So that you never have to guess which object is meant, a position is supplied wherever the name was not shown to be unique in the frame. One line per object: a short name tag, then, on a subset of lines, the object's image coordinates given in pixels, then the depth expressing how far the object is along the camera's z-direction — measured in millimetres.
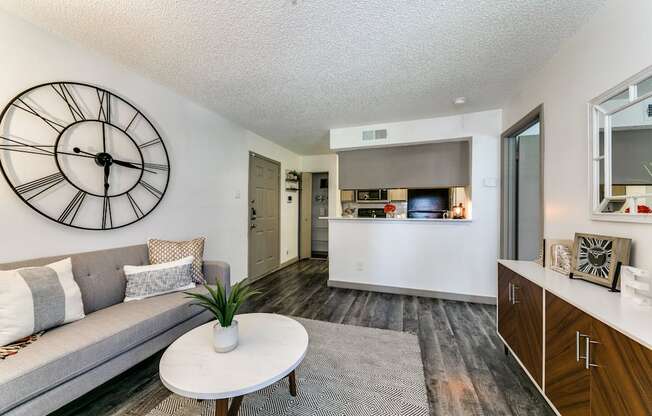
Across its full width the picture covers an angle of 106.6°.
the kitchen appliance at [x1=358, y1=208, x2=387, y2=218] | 5406
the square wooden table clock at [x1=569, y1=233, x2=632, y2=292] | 1271
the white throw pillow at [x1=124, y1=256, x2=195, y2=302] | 1977
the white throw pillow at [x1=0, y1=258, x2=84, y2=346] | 1284
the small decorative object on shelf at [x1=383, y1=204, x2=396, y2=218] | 4145
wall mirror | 1197
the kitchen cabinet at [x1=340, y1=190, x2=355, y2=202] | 5645
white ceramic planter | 1274
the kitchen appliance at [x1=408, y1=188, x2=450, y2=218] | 4730
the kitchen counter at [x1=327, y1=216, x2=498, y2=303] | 3168
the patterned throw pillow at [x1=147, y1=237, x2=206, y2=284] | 2256
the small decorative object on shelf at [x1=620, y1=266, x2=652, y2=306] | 1075
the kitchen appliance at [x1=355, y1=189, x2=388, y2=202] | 5418
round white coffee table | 1044
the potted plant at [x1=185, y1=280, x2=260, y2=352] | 1277
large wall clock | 1671
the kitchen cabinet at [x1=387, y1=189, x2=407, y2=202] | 5289
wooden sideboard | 849
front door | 4090
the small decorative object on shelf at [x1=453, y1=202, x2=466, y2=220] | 3578
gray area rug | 1439
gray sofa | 1127
